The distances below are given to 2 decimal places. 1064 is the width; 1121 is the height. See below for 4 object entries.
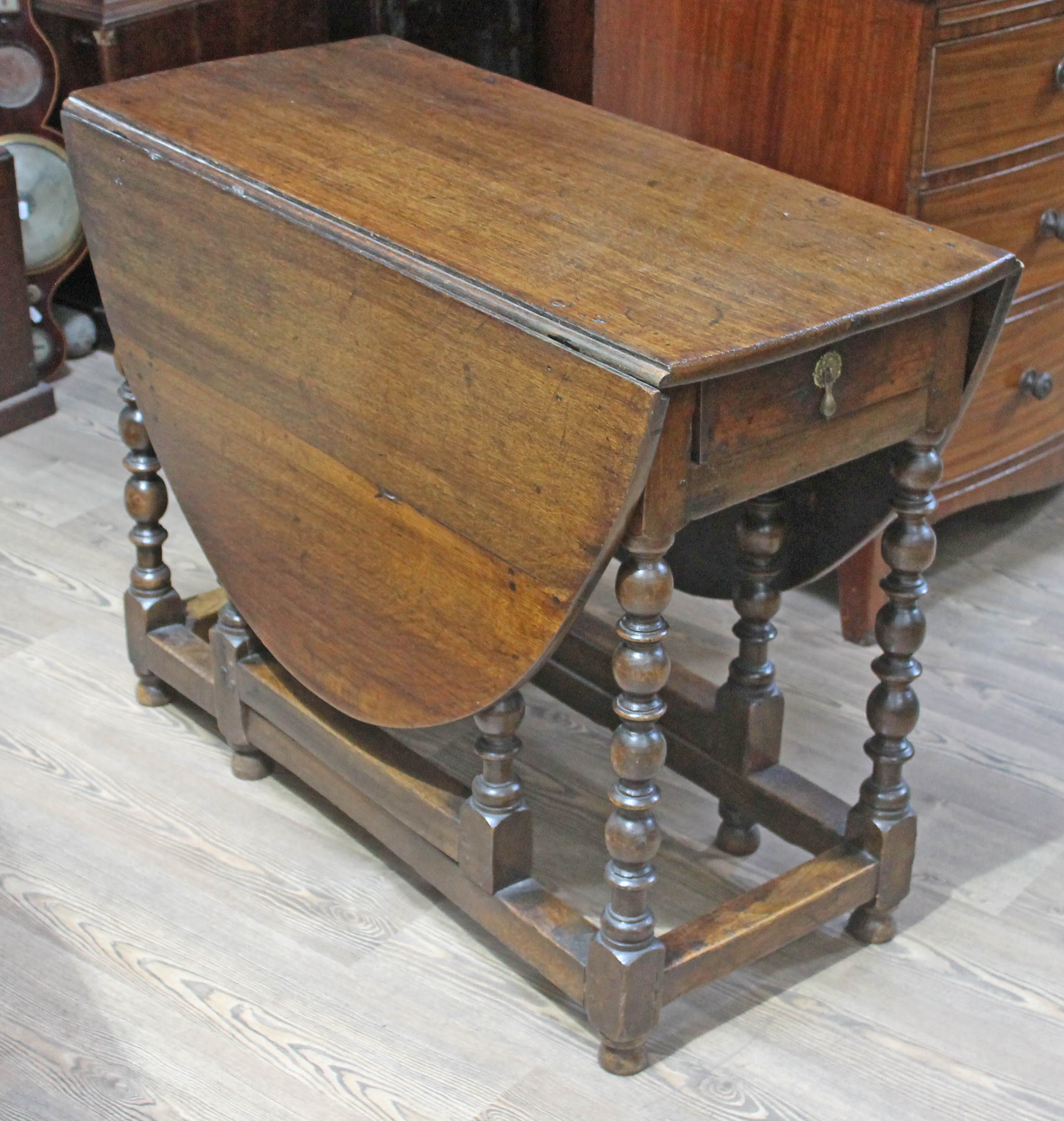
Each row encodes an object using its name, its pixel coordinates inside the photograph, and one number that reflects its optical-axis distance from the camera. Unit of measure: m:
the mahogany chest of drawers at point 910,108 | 2.09
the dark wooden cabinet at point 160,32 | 2.96
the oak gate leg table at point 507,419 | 1.48
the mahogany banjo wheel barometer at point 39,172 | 3.07
